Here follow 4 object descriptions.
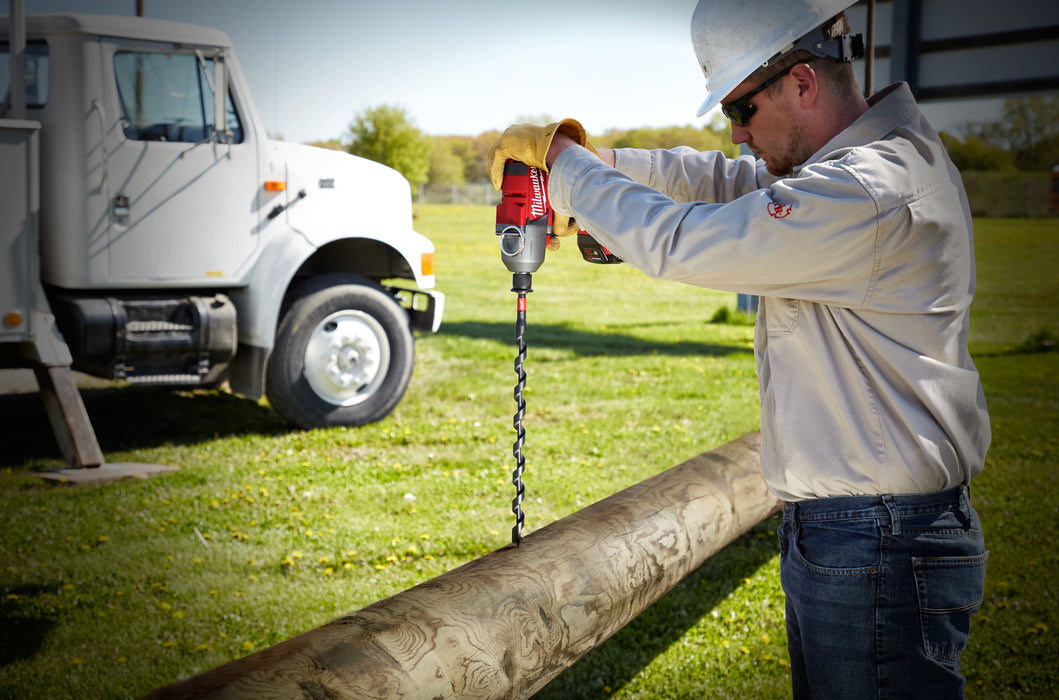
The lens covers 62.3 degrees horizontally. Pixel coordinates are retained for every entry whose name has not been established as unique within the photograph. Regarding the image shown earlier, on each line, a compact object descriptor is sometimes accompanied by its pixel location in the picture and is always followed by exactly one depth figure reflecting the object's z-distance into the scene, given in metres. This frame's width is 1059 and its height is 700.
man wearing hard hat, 1.49
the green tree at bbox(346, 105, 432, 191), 34.38
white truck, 5.30
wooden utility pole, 1.56
